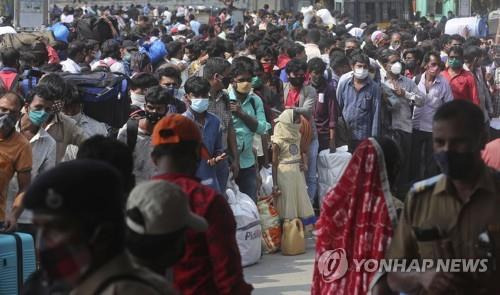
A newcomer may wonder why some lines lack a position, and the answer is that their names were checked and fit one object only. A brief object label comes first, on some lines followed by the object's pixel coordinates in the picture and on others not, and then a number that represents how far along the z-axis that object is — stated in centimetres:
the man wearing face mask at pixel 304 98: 2368
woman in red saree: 1041
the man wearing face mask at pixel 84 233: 620
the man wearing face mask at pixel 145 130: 1529
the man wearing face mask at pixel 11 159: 1441
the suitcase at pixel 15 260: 1381
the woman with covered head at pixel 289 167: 2186
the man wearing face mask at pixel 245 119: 2039
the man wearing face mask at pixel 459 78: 2799
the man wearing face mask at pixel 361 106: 2500
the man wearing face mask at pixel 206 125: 1817
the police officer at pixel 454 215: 799
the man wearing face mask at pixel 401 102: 2608
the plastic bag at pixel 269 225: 2132
